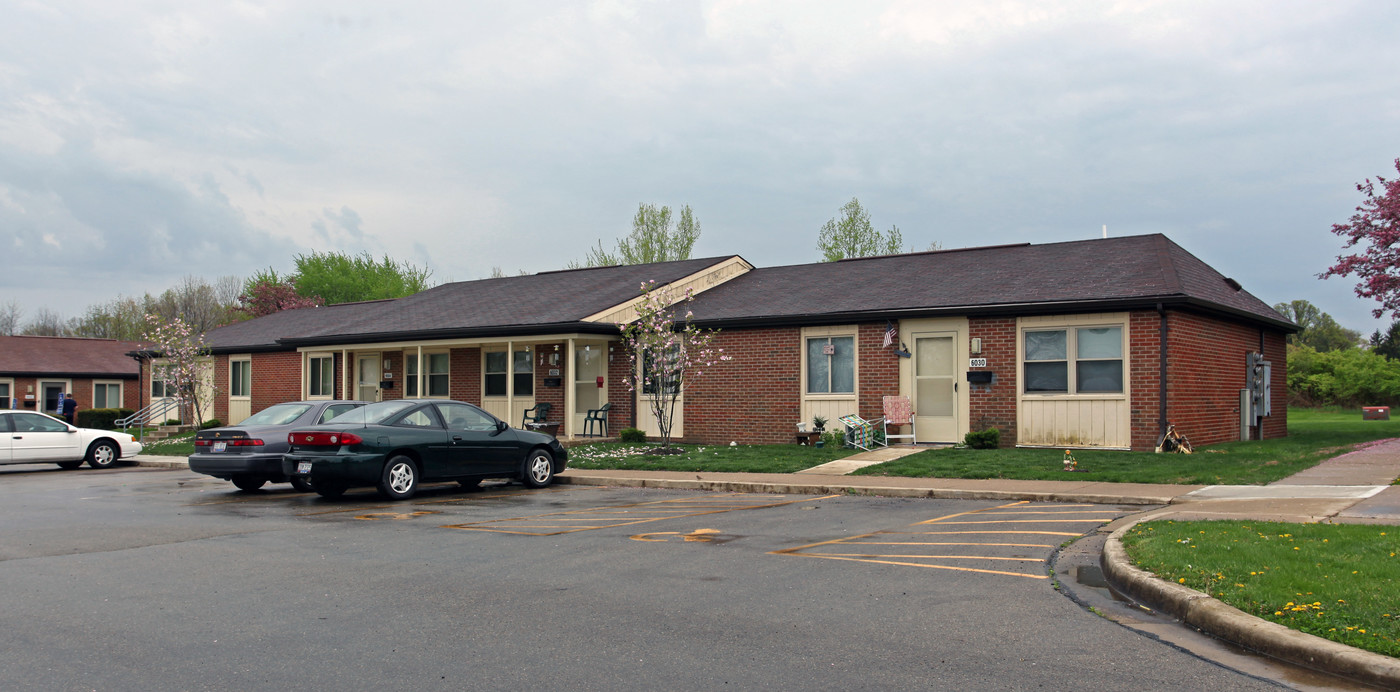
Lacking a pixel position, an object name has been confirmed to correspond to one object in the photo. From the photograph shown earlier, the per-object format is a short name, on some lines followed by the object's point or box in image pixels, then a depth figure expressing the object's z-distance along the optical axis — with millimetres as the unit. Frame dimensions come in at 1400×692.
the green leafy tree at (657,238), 50281
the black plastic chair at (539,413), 24719
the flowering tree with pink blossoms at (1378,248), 22297
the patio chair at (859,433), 19625
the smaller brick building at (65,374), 43750
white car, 19969
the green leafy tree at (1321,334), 69562
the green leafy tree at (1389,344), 56750
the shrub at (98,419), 38969
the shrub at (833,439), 20094
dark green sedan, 13086
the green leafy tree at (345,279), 60500
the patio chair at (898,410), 20000
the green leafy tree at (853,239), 49469
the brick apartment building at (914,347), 18391
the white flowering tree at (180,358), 30031
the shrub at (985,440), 18719
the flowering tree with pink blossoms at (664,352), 20016
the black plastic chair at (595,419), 24078
